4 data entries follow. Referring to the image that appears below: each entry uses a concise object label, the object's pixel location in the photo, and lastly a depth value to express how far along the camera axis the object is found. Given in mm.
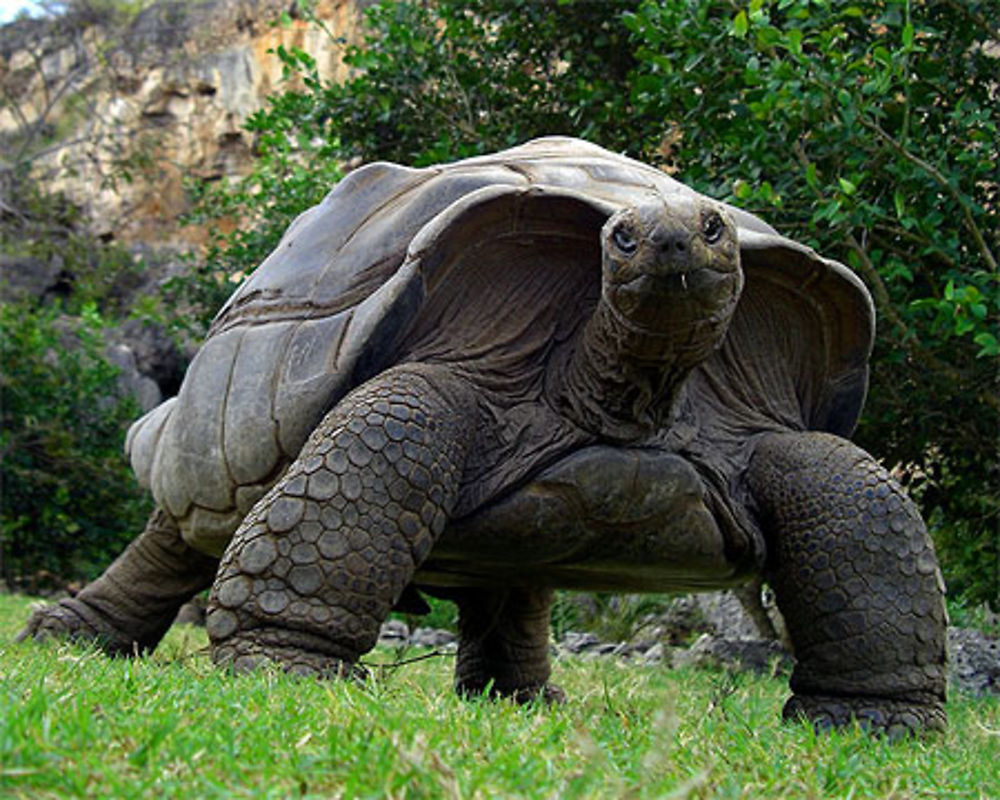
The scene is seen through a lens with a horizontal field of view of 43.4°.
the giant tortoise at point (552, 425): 2371
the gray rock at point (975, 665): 5414
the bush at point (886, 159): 4074
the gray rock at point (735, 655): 5801
